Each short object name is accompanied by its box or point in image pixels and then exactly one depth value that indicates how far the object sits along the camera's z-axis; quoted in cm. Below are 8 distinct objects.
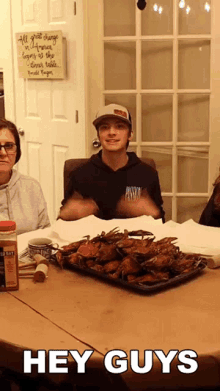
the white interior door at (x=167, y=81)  318
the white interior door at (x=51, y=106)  325
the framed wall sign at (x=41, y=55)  331
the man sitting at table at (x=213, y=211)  205
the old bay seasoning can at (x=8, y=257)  128
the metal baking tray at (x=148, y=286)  127
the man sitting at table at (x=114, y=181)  216
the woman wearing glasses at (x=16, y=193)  199
